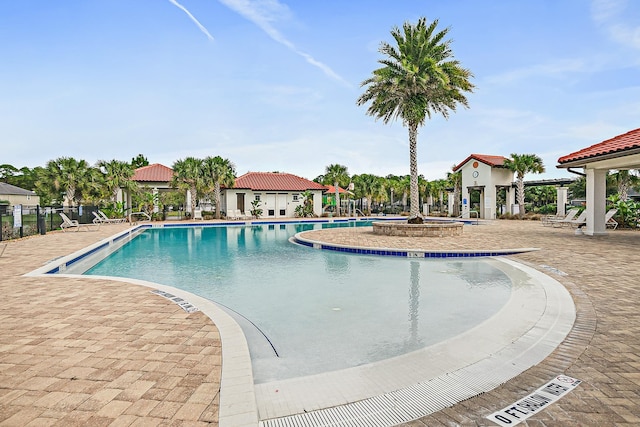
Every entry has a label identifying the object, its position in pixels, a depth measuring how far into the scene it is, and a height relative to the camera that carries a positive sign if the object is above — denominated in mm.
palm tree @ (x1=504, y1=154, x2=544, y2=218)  28516 +2975
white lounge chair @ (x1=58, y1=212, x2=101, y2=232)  17794 -826
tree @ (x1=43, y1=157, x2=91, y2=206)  27609 +2758
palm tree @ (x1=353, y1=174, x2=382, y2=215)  40125 +2030
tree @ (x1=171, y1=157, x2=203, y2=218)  28766 +2832
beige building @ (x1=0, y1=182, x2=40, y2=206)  41344 +1851
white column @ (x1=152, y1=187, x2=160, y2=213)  29052 +477
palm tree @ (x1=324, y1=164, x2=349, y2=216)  37125 +3358
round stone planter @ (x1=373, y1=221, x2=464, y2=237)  15102 -1202
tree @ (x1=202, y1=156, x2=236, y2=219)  29516 +2933
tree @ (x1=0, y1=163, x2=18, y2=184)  56969 +6590
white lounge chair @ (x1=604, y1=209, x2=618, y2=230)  17016 -1081
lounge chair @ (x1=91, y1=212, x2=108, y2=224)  22503 -734
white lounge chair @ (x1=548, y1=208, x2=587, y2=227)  18141 -1032
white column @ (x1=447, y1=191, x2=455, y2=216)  37906 +79
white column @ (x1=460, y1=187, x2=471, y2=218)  31250 -329
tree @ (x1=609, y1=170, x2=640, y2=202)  27359 +1602
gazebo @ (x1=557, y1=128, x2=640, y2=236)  12203 +1521
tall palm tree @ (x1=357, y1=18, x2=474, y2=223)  15711 +5891
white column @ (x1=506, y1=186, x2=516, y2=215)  31970 +546
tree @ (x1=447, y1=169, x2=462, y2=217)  35250 +1534
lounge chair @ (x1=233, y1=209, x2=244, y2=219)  31188 -723
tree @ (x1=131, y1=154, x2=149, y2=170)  66000 +9311
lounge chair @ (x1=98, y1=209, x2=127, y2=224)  23270 -788
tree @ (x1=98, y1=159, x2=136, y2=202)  27792 +2727
